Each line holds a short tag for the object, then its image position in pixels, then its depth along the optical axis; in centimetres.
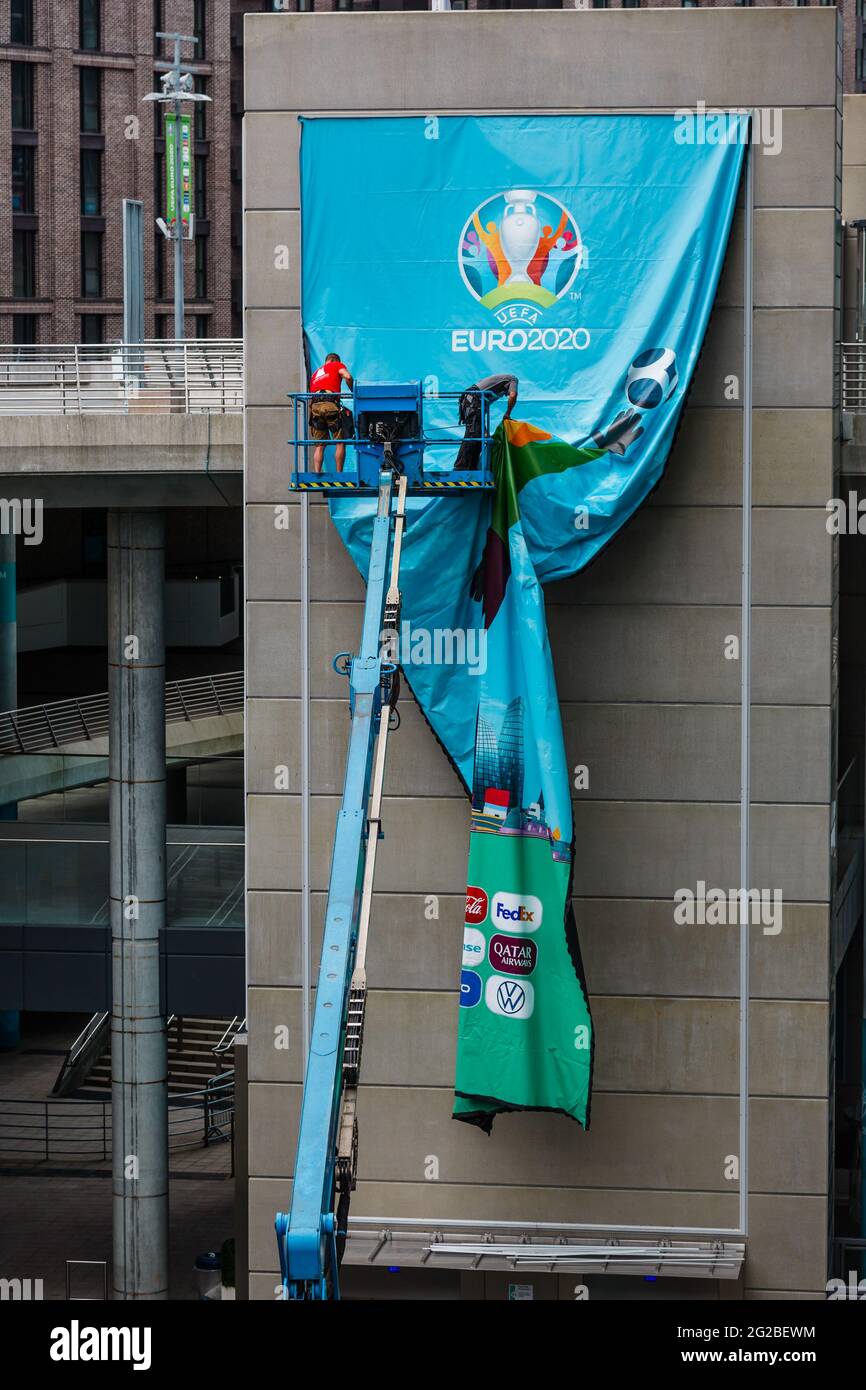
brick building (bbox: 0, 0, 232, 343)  7769
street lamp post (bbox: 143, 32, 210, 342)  5503
